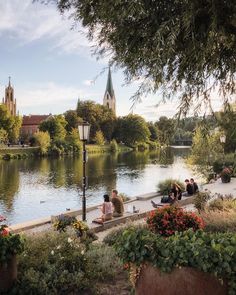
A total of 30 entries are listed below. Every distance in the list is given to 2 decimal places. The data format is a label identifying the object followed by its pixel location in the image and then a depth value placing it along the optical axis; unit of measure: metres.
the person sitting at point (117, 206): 9.42
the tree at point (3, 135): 52.56
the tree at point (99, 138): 67.28
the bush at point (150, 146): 80.58
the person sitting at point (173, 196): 11.56
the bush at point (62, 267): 3.80
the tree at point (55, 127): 63.00
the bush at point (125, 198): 13.46
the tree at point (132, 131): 76.09
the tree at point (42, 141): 55.05
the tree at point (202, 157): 20.95
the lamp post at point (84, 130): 8.58
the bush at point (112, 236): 6.03
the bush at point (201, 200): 9.29
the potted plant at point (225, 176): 17.33
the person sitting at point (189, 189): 13.41
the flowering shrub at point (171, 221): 5.40
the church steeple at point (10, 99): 91.80
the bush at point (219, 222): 6.14
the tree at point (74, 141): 61.43
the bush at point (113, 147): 69.02
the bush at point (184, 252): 2.78
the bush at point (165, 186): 14.54
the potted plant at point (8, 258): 3.63
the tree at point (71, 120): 69.91
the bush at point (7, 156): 48.33
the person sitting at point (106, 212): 8.88
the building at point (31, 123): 81.91
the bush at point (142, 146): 77.31
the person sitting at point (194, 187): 13.64
